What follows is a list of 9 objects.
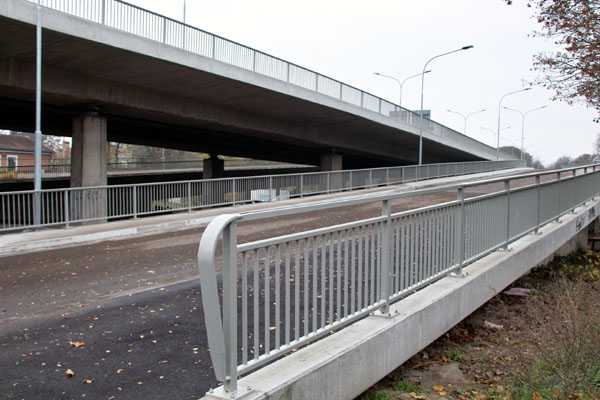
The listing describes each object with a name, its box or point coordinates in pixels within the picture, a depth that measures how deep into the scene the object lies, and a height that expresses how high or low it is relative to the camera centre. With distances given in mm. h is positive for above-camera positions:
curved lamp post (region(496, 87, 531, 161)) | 60844 +3475
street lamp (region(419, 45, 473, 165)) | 38006 +9326
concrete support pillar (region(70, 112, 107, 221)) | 21000 +824
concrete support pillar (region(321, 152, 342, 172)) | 39469 +962
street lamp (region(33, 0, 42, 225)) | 13500 +1081
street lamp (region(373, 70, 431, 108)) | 43138 +8559
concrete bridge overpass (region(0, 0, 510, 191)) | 16625 +3650
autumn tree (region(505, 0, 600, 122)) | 12484 +3514
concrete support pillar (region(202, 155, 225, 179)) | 43406 +405
